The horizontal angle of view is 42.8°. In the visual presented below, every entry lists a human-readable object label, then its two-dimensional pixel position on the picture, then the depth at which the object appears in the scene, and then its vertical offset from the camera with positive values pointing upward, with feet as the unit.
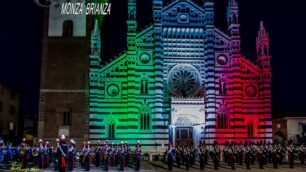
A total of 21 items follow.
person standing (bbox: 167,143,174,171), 81.41 -5.59
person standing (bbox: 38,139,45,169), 83.97 -6.11
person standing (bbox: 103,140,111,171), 82.25 -5.40
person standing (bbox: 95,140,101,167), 92.22 -6.19
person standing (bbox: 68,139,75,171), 73.78 -5.00
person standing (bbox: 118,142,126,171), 81.67 -5.56
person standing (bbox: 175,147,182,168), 90.53 -5.83
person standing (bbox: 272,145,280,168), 89.66 -6.22
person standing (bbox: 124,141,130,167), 88.53 -5.18
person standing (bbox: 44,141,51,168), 85.66 -5.61
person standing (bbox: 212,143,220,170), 85.61 -5.77
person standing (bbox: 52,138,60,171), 64.58 -6.67
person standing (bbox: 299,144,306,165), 99.96 -5.64
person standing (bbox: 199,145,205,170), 84.64 -6.22
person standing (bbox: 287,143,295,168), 91.35 -5.66
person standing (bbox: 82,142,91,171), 79.04 -5.53
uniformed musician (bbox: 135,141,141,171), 80.53 -6.36
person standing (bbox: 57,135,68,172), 56.85 -3.74
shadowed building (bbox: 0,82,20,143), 146.92 +6.25
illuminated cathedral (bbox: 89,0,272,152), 121.80 +14.48
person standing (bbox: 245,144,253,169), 87.25 -5.46
